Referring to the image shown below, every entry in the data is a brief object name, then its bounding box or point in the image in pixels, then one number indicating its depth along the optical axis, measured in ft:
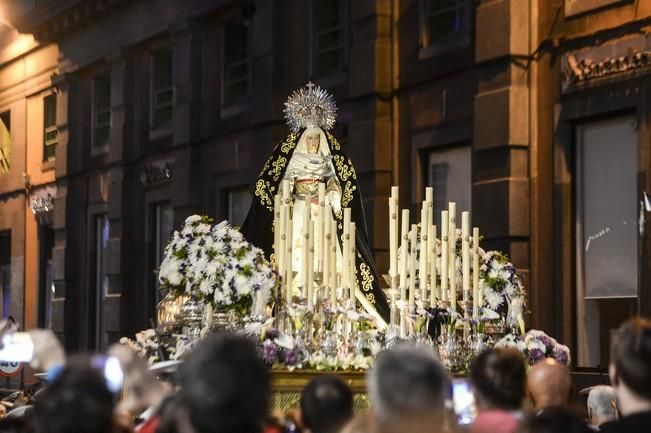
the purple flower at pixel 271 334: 36.91
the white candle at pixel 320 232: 39.32
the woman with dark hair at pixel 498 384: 19.86
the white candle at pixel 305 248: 38.17
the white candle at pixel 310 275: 38.14
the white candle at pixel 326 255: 38.93
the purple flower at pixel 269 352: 36.19
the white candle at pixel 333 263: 38.73
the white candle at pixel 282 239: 38.81
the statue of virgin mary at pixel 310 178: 43.80
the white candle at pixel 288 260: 38.75
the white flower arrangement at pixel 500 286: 41.09
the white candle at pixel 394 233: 39.24
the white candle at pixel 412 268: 39.06
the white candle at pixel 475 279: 39.50
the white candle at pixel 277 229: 39.61
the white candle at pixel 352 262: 39.24
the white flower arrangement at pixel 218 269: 38.14
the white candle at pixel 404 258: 39.11
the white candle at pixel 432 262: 39.40
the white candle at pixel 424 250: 39.27
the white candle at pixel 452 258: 39.42
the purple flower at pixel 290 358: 36.45
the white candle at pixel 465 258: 39.42
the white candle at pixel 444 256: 39.50
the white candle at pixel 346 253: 39.01
